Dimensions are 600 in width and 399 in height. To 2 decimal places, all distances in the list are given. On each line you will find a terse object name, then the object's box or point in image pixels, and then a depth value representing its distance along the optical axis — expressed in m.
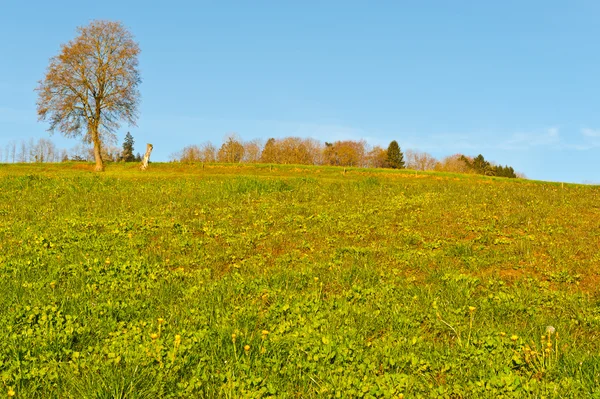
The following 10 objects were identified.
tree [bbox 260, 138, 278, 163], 100.12
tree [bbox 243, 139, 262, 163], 105.94
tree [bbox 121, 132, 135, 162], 114.25
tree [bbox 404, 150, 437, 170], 130.00
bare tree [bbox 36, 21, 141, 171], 41.91
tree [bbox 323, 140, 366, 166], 115.38
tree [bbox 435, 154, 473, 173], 112.19
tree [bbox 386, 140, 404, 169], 110.52
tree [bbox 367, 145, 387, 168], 117.81
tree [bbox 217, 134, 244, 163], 98.56
